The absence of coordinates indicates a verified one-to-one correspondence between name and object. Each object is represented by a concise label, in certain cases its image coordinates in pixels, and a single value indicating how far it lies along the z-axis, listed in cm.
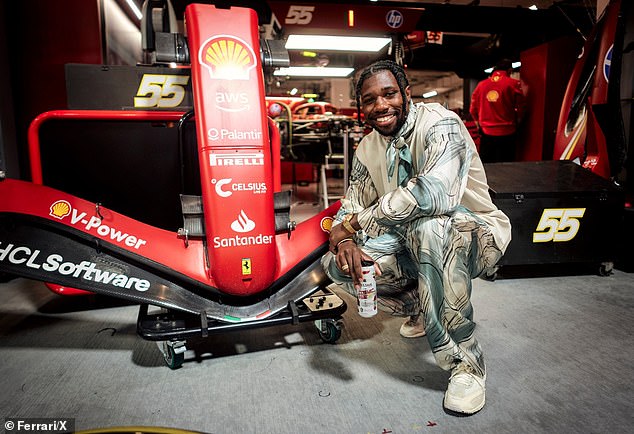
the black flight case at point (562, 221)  254
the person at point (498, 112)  589
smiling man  128
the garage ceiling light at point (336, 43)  573
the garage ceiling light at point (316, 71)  831
